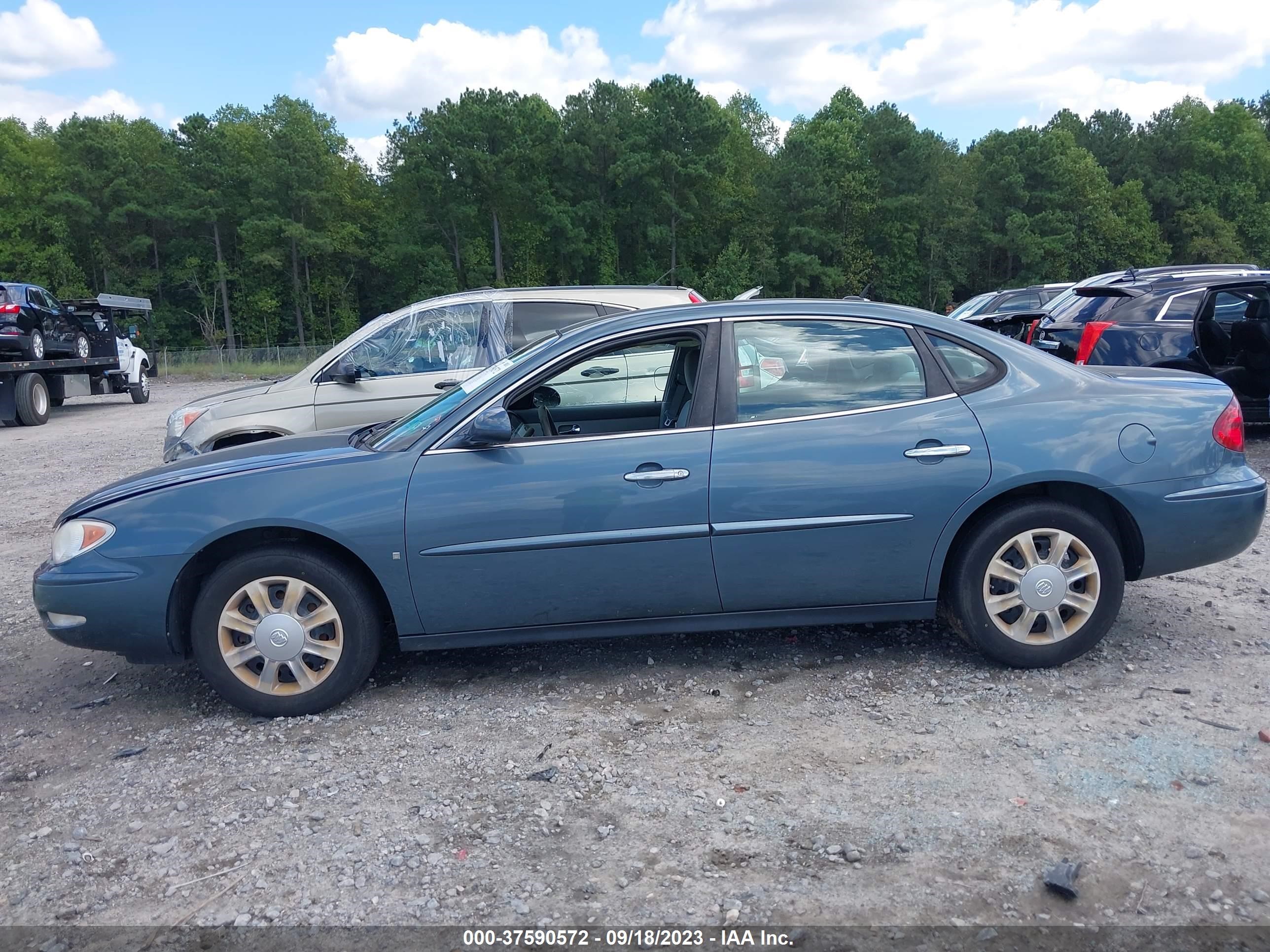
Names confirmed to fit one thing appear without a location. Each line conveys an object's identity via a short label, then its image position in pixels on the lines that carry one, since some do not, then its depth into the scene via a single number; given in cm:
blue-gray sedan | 428
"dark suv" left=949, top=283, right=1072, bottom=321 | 1998
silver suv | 761
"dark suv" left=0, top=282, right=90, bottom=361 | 1752
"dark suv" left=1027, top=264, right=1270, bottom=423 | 932
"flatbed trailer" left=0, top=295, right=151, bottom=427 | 1744
